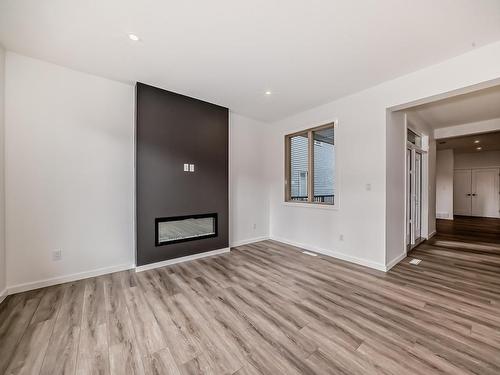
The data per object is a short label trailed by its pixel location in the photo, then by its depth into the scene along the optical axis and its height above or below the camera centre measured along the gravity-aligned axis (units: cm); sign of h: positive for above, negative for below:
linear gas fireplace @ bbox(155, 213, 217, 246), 348 -74
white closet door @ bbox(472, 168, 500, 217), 818 -23
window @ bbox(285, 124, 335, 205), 425 +46
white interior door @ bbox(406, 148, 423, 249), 410 -23
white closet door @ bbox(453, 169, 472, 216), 874 -24
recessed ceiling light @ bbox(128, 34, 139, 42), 220 +158
